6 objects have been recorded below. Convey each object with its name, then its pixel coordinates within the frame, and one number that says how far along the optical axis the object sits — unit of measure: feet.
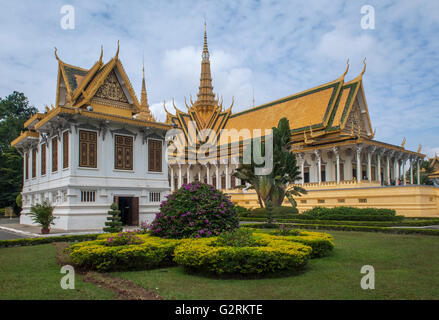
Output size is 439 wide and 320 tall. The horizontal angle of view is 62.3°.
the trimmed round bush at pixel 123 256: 25.71
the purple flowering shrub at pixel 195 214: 31.48
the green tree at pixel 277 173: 75.15
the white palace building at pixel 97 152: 61.00
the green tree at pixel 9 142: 123.85
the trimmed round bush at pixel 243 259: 22.79
